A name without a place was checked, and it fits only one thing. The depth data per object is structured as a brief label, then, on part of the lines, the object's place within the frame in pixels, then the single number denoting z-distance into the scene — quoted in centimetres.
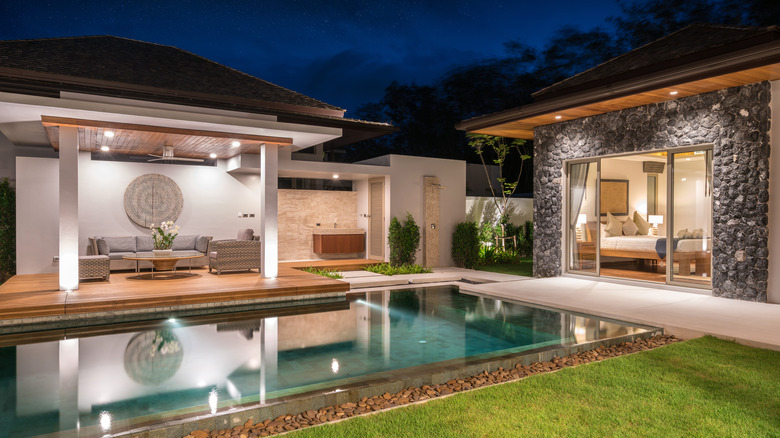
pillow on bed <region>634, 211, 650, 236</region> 1025
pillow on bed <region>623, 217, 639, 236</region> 1047
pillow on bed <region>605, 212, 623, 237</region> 1050
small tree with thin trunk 1514
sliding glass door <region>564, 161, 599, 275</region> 1038
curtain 1049
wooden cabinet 1362
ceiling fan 1024
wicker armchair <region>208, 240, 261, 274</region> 1000
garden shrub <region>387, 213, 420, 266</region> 1262
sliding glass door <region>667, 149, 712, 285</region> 828
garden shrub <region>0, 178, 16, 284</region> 1050
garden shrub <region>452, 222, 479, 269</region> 1336
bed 835
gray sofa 1028
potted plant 1010
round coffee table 940
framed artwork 1039
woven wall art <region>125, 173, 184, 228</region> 1163
